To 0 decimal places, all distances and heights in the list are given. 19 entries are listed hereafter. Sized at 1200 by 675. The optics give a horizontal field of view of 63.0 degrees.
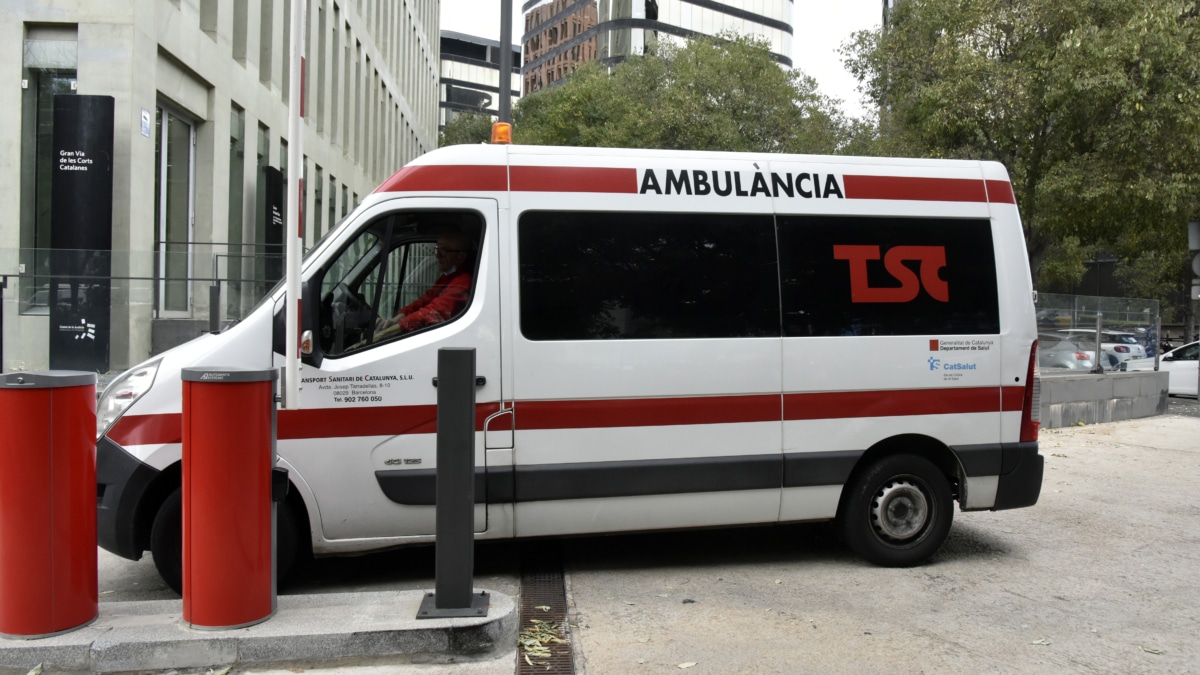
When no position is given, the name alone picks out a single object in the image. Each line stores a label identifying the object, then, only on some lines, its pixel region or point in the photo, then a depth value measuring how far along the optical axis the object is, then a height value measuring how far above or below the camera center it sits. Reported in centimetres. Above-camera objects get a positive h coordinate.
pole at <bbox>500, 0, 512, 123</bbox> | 1074 +333
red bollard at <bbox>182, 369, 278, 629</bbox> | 412 -59
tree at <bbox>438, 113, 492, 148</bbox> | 5600 +1319
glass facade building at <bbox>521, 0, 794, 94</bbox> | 7194 +2547
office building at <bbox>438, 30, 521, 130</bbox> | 10056 +2911
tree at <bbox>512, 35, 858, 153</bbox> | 2838 +789
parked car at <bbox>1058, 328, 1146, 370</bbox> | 1488 +6
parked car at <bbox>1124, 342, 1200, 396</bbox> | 2038 -44
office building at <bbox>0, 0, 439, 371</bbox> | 1355 +329
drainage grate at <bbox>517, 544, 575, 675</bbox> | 426 -132
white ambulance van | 505 -3
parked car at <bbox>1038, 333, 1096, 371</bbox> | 1439 -8
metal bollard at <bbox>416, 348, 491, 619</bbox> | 434 -61
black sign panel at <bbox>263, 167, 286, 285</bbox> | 2064 +321
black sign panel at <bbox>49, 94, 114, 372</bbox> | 1302 +179
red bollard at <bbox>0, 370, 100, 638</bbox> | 402 -59
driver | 518 +31
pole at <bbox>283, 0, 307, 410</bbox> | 442 +71
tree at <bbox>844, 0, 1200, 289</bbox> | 1538 +411
